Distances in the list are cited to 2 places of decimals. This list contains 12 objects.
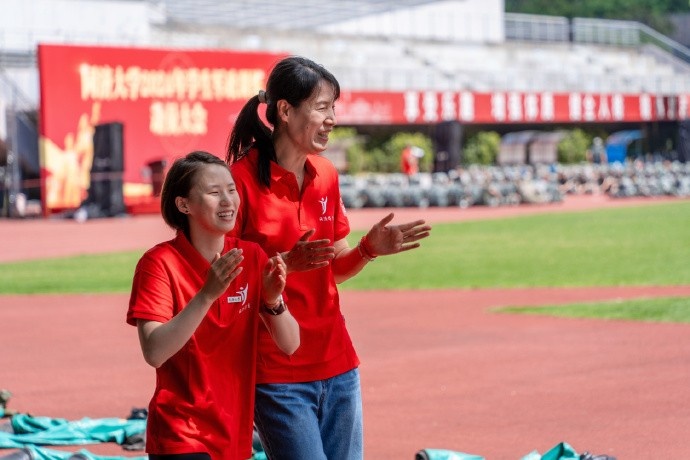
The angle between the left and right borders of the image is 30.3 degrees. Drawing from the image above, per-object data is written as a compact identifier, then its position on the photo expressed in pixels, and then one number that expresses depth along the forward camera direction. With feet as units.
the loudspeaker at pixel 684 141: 186.33
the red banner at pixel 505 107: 172.35
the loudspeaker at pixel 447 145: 151.53
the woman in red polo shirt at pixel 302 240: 14.58
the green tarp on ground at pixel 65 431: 25.82
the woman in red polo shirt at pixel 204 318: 13.28
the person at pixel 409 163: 153.19
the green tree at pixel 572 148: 199.31
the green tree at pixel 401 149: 176.14
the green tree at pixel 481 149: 189.16
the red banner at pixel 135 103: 125.90
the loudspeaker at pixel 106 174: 120.47
